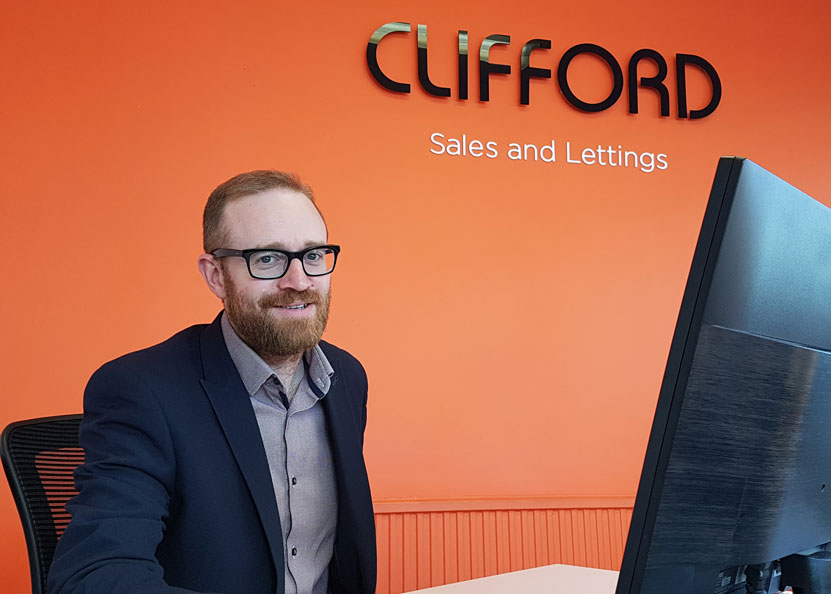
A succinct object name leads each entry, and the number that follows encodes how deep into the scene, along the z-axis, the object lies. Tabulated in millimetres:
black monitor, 651
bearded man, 1376
